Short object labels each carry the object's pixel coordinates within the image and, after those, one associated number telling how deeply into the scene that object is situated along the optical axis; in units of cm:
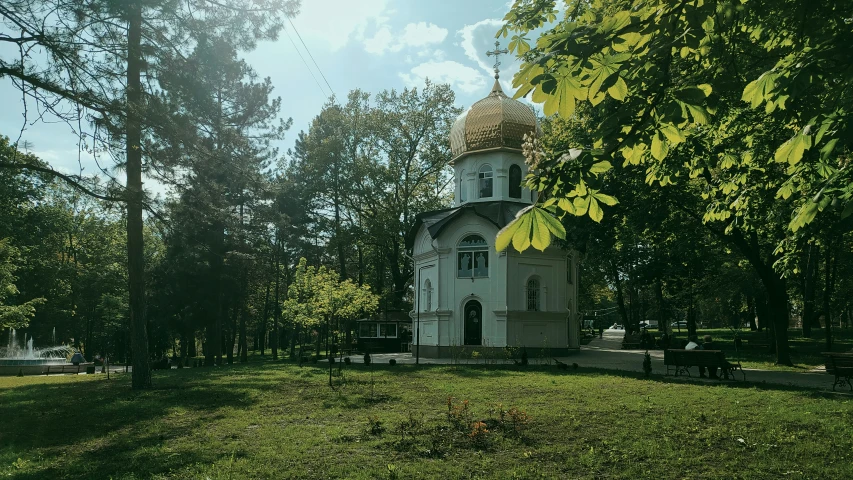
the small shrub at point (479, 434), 827
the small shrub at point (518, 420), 907
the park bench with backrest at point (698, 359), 1641
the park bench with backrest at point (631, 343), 3875
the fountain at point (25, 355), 2867
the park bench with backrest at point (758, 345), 2831
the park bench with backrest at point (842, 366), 1384
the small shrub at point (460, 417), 936
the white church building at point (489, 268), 2991
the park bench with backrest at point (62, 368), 2844
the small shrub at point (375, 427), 911
